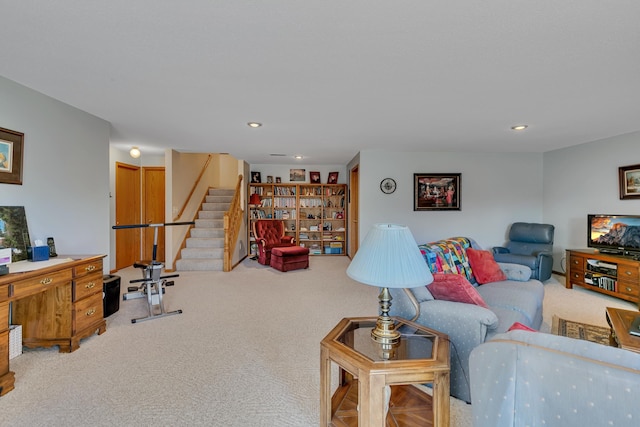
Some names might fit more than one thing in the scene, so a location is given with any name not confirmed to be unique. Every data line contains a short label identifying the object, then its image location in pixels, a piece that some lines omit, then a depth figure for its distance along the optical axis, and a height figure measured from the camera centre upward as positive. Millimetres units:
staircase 5527 -578
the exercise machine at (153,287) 3293 -893
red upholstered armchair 5988 -544
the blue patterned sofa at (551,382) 792 -508
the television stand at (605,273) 3670 -808
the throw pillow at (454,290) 2027 -542
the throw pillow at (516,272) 3098 -625
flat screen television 3900 -272
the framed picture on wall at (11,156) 2334 +450
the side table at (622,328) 1823 -799
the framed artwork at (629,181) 3996 +460
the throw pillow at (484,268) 3053 -576
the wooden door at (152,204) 5992 +155
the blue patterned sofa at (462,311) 1827 -715
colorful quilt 2665 -430
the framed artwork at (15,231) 2297 -166
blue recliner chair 4441 -598
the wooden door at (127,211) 5356 +4
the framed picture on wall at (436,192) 5449 +400
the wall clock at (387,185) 5379 +513
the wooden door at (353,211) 6301 +37
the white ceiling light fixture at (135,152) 4746 +971
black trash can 3168 -923
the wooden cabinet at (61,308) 2377 -829
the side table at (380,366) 1236 -672
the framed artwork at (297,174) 7453 +977
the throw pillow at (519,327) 1262 -494
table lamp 1384 -260
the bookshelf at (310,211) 7277 +35
